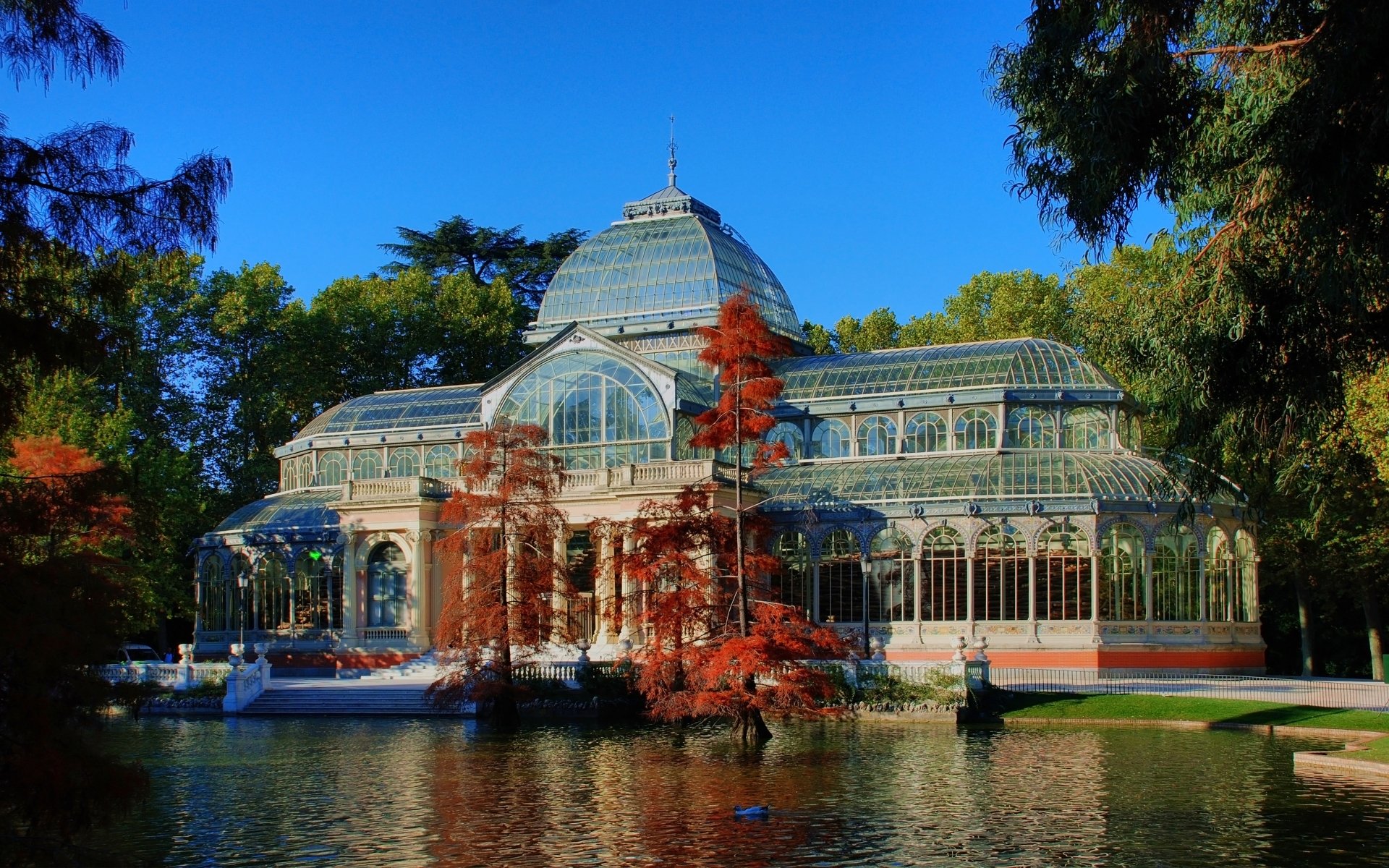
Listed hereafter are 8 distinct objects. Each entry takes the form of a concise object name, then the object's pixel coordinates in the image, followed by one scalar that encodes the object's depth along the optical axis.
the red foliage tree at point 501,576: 37.78
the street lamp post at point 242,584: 53.62
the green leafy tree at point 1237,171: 18.12
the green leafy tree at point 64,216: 13.30
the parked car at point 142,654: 62.97
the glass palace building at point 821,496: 47.62
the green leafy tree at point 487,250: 84.88
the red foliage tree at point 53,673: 12.79
